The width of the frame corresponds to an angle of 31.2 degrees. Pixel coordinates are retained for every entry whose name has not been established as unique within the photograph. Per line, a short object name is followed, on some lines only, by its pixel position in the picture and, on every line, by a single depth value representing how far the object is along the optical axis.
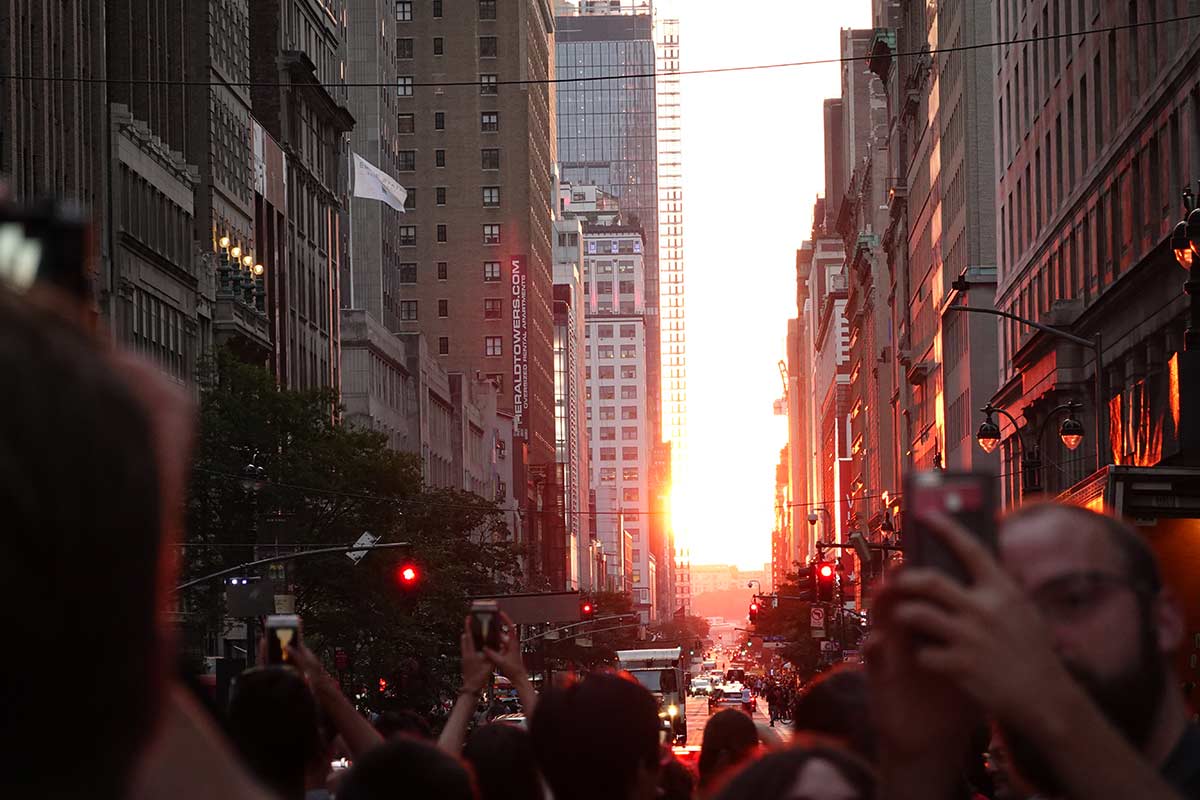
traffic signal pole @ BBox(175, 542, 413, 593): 46.67
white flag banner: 124.31
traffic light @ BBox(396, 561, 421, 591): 49.94
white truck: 74.75
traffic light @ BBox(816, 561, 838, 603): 58.97
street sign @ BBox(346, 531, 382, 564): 59.97
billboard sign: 180.88
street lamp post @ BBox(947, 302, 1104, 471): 42.38
